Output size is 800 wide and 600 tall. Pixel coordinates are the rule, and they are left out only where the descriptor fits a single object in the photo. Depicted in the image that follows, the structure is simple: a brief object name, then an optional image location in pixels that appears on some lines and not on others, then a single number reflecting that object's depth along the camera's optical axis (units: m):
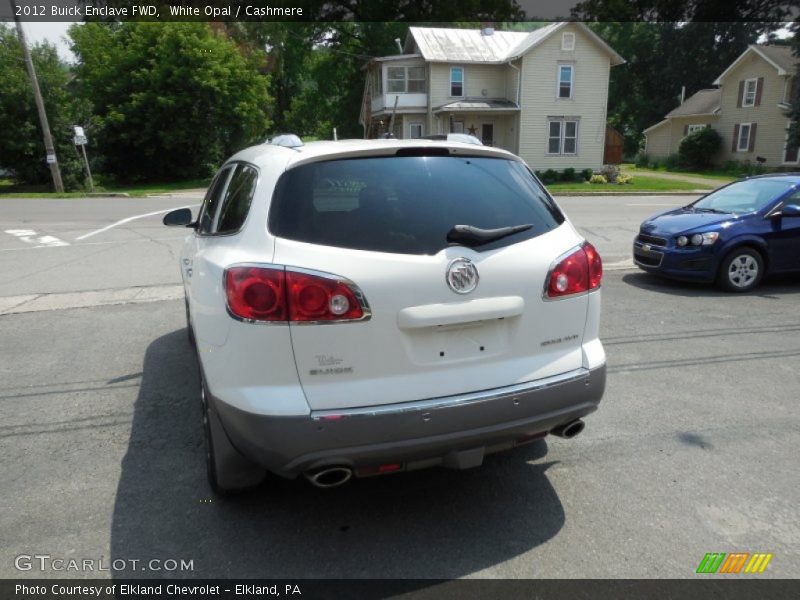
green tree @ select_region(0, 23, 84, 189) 29.08
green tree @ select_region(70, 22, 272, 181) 31.73
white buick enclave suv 2.48
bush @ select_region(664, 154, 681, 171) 43.06
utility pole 25.17
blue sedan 7.61
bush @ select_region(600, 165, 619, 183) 30.56
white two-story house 32.06
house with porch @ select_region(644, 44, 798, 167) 36.22
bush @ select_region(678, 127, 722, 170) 40.53
